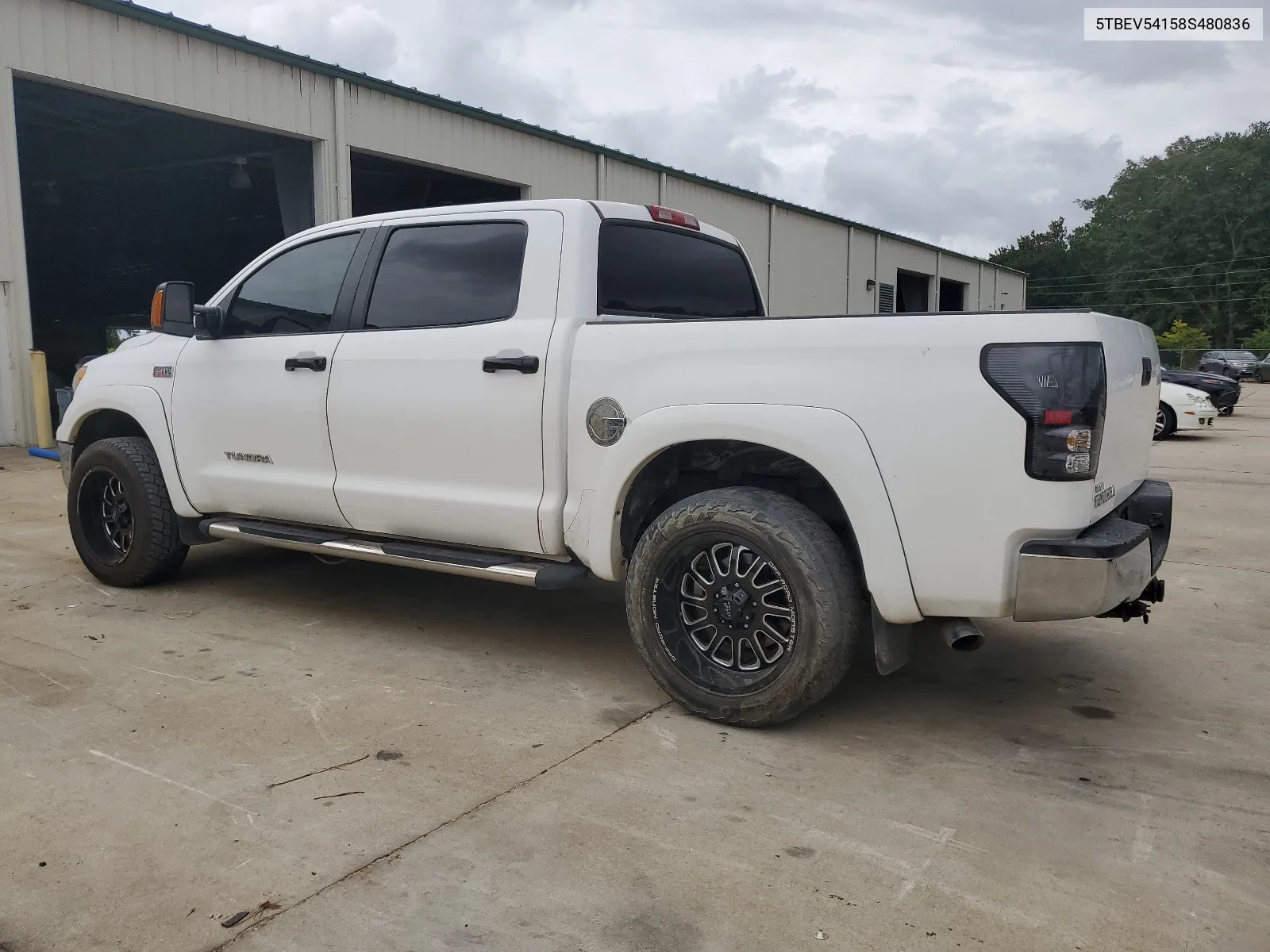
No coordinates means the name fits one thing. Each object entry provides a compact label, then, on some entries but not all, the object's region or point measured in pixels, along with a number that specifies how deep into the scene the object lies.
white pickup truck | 3.17
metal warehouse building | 12.38
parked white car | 16.81
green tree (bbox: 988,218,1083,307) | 93.56
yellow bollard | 12.59
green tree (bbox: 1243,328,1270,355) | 57.97
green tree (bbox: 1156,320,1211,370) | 53.69
